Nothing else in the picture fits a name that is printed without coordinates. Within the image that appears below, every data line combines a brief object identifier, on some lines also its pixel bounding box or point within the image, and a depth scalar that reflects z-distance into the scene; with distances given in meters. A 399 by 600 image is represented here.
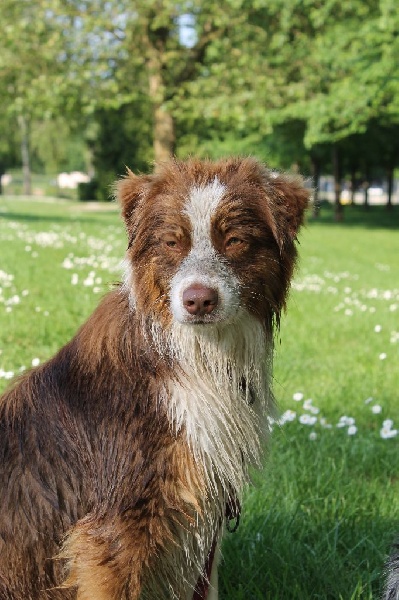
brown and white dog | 2.72
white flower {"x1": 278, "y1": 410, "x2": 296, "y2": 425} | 5.25
